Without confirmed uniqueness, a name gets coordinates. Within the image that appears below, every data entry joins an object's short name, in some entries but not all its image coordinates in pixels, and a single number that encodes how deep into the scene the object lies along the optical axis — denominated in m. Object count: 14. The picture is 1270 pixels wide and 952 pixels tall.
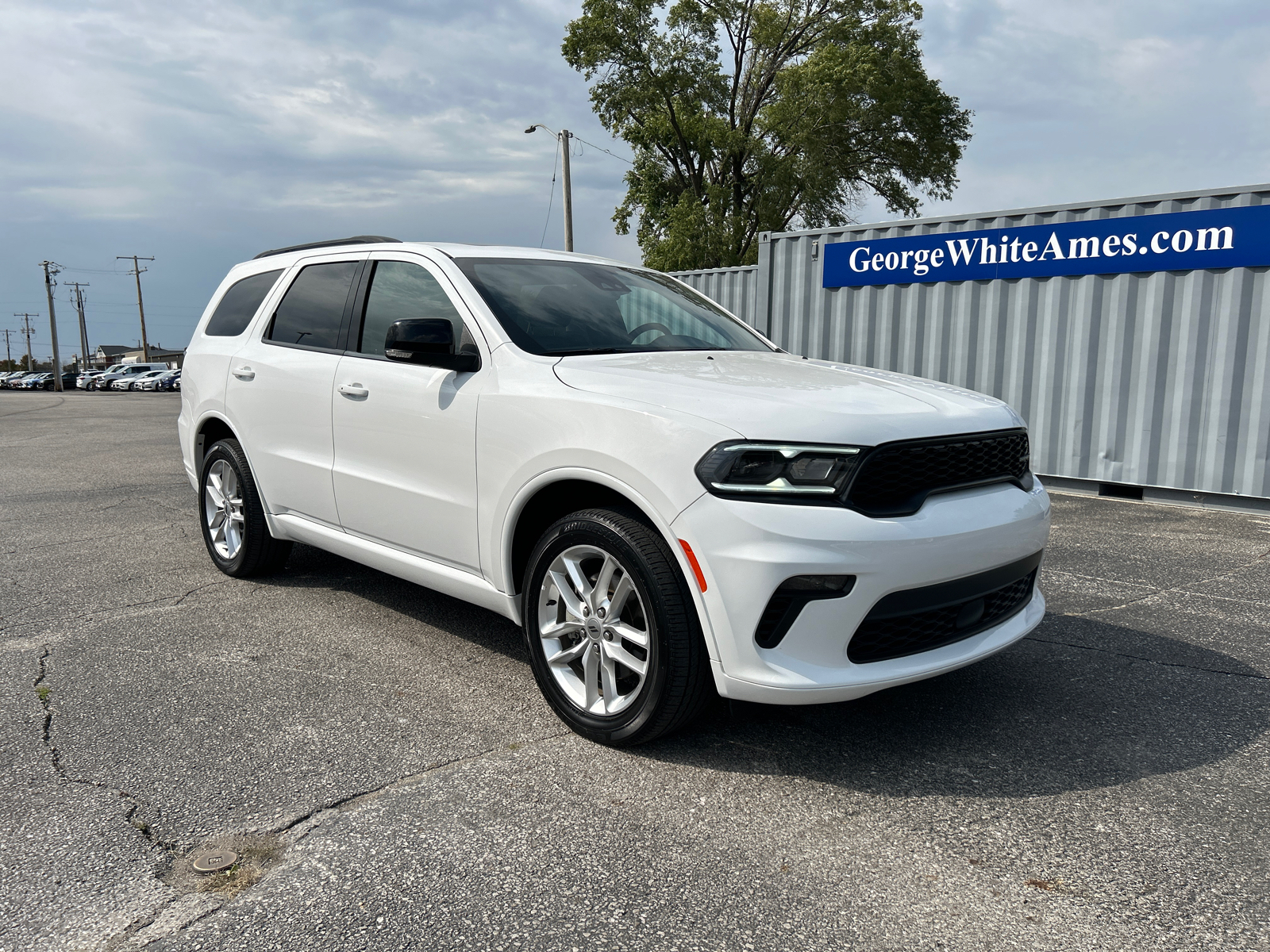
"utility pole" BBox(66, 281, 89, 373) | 92.09
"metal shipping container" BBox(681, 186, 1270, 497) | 8.34
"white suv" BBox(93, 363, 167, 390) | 61.88
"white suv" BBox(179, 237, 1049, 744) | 2.77
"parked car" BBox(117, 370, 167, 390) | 56.73
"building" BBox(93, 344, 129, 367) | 121.75
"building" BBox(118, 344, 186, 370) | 112.31
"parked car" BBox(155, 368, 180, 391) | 54.69
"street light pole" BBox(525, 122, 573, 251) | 27.09
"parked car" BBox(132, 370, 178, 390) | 55.19
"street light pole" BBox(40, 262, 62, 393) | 67.38
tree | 29.36
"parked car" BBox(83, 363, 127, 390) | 64.56
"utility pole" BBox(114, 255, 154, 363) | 82.18
